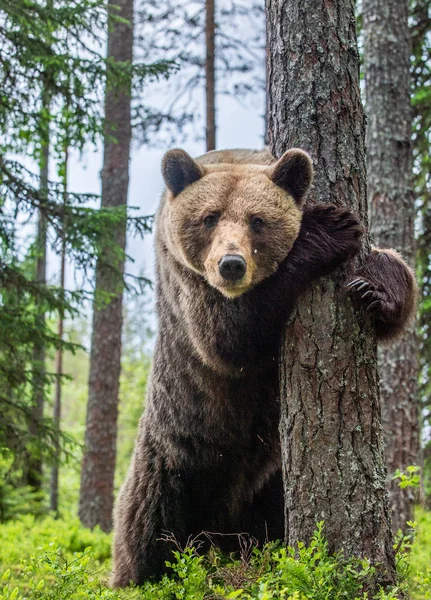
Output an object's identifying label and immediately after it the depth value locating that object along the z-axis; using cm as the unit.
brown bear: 849
